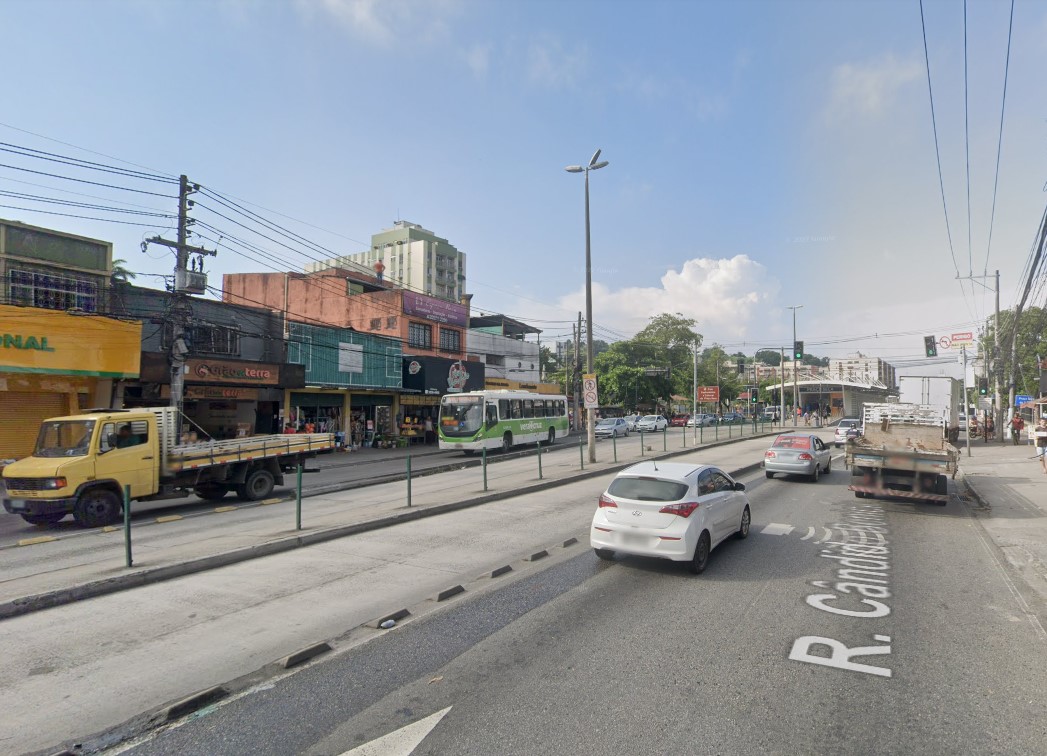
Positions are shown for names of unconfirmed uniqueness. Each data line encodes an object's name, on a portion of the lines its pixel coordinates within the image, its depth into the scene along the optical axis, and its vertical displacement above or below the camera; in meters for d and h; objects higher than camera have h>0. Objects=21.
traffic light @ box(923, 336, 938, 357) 30.83 +2.50
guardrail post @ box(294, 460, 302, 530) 10.55 -2.01
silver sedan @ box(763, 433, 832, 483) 17.81 -1.89
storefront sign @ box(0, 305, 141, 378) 19.61 +1.80
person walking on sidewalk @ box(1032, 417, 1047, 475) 20.06 -1.64
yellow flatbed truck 11.60 -1.55
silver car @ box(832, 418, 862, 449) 31.46 -1.99
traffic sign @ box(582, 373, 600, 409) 21.91 +0.05
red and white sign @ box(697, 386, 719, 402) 37.05 -0.05
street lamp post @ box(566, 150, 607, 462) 21.98 +3.79
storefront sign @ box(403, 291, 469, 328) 38.19 +5.73
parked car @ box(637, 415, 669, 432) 48.44 -2.37
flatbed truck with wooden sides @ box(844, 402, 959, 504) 12.93 -1.54
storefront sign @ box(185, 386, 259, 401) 25.55 +0.08
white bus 28.00 -1.27
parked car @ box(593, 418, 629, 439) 41.84 -2.38
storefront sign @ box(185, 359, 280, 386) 24.88 +0.97
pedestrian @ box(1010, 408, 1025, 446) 32.38 -1.86
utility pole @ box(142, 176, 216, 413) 19.45 +3.64
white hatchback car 7.96 -1.69
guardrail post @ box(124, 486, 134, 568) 8.30 -1.85
